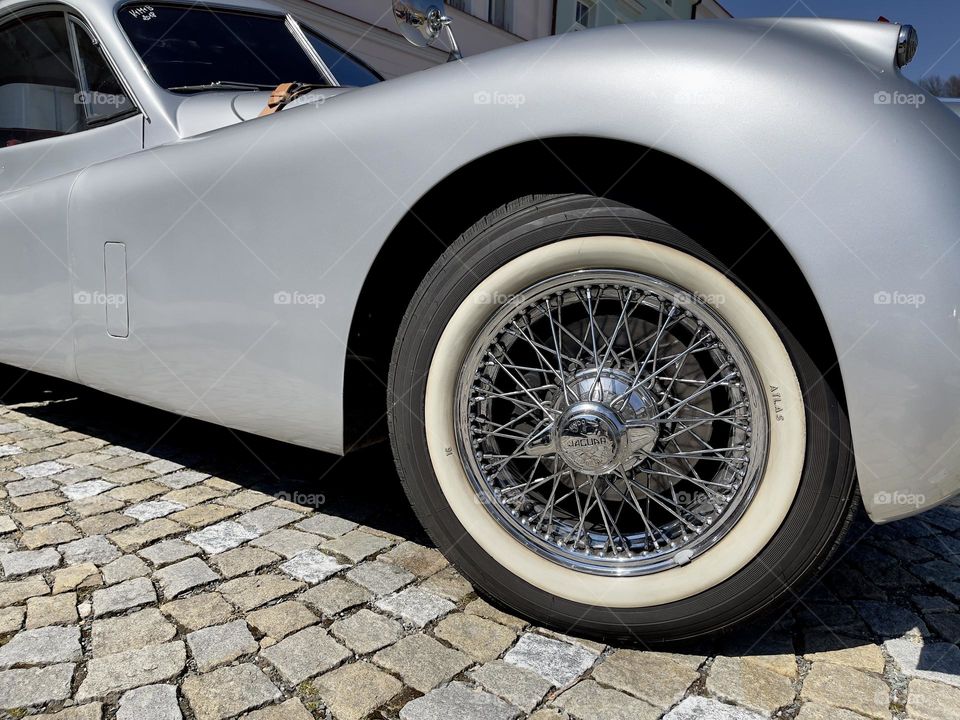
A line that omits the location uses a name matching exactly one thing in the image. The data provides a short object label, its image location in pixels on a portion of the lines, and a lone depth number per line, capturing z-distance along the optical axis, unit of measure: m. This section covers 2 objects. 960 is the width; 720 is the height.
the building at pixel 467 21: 11.56
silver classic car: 1.35
